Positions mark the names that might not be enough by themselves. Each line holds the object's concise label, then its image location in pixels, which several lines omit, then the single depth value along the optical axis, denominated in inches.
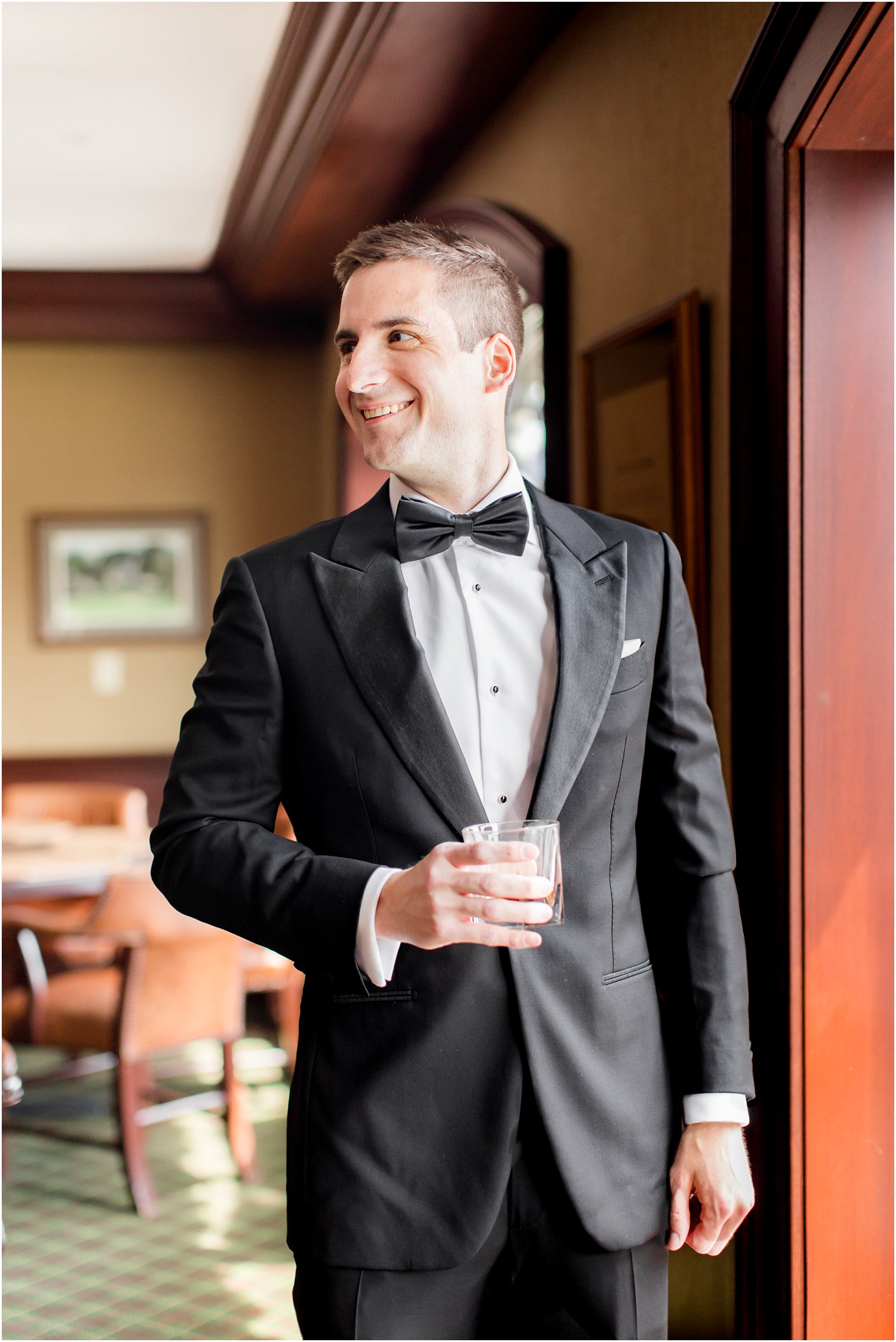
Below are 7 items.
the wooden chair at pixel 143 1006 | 146.9
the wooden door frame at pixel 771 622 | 78.2
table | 168.6
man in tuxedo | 51.9
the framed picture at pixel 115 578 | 275.3
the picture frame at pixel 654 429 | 94.7
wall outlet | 277.3
